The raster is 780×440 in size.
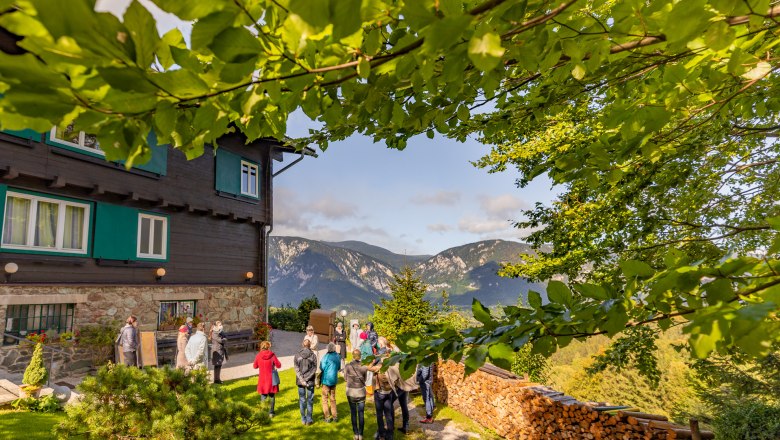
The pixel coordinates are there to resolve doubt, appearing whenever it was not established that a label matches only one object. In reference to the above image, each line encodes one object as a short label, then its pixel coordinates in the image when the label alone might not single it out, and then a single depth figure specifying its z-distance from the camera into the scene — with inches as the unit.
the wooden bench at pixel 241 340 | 583.5
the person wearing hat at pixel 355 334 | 519.2
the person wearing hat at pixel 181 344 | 410.3
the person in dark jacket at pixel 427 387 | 369.4
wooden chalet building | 412.2
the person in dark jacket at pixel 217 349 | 411.0
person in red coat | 341.4
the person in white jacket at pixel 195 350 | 385.7
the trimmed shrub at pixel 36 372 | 319.9
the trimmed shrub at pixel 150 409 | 174.7
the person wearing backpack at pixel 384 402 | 302.8
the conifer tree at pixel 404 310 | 594.9
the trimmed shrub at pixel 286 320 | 866.8
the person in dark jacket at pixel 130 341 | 401.7
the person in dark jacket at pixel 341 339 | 546.8
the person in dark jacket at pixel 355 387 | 304.7
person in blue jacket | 327.9
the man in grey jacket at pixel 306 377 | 324.5
